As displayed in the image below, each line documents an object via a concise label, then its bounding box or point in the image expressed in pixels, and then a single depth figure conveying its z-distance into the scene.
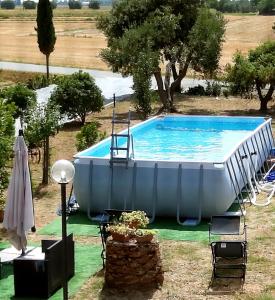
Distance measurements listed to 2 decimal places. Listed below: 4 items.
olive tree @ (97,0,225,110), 27.05
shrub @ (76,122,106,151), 19.50
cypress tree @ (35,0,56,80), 37.16
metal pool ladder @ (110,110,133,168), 13.66
